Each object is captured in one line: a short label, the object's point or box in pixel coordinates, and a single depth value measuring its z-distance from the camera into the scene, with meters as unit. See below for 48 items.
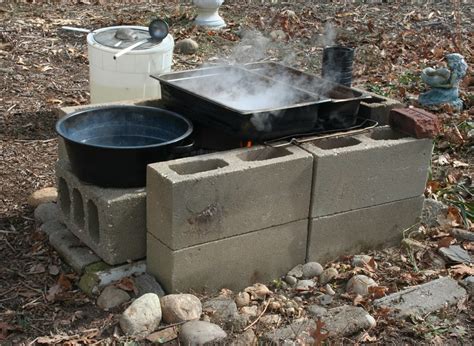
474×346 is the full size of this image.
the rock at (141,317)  3.42
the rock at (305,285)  3.89
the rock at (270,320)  3.59
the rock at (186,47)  7.74
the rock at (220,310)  3.54
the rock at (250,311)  3.64
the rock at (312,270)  4.03
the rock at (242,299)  3.72
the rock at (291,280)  3.98
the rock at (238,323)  3.51
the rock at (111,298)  3.66
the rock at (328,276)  3.98
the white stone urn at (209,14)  8.45
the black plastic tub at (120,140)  3.73
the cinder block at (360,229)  4.06
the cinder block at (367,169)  3.92
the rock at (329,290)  3.87
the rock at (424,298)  3.70
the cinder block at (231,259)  3.66
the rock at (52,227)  4.28
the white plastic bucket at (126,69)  5.21
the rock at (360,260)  4.11
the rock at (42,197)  4.66
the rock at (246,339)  3.38
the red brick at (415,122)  4.17
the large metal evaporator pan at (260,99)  3.88
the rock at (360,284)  3.85
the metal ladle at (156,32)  5.23
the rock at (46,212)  4.43
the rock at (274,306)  3.71
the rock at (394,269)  4.11
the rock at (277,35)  8.40
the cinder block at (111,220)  3.73
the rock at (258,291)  3.81
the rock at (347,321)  3.50
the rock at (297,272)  4.04
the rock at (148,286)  3.71
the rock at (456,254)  4.20
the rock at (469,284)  3.90
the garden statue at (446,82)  6.46
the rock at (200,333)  3.35
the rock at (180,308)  3.49
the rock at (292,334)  3.40
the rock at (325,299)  3.79
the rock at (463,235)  4.46
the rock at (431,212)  4.60
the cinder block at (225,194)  3.54
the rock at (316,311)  3.65
